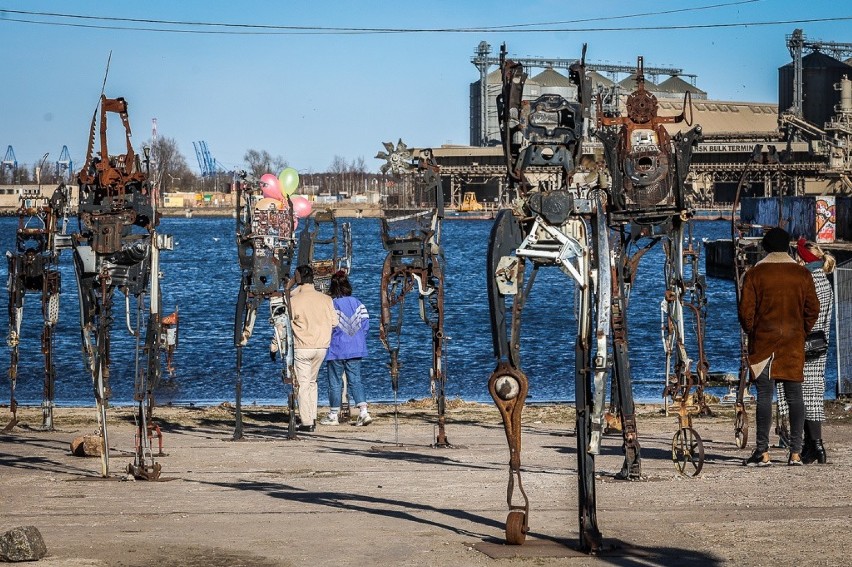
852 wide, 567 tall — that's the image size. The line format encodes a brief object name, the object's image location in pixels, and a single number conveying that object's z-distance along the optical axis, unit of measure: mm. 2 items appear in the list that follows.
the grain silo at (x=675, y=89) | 177000
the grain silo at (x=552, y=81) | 175875
